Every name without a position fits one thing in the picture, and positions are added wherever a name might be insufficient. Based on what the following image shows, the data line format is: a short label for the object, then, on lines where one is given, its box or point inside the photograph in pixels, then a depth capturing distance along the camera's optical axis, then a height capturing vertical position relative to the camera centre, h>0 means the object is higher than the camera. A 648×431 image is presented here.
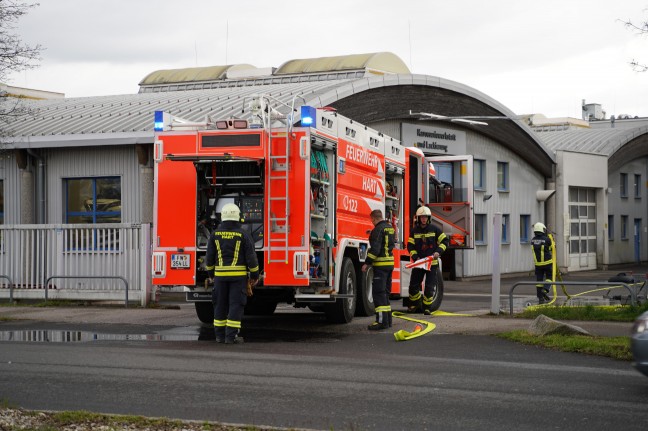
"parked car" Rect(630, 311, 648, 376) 9.41 -1.00
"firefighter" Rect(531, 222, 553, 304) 22.05 -0.37
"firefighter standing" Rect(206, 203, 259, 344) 14.00 -0.42
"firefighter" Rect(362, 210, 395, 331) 15.69 -0.40
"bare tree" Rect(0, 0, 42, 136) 18.45 +3.35
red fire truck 14.64 +0.57
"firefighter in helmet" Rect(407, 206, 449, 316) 18.16 -0.23
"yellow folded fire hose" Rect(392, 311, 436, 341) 14.30 -1.37
